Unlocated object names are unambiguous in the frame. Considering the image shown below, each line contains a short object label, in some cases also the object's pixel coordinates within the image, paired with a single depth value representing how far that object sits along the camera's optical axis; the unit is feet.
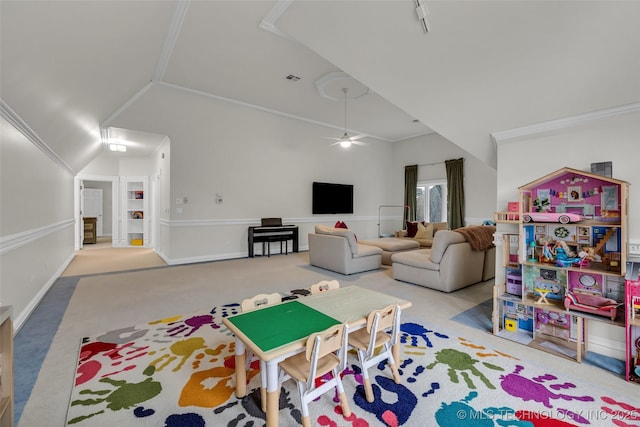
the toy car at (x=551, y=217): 7.11
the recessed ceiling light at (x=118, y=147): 20.61
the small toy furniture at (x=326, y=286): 7.79
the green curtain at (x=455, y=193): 24.57
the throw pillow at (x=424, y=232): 21.63
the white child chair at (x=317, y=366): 4.51
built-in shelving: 26.37
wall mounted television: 24.66
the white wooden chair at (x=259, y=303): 5.72
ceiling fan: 18.11
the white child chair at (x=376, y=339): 5.49
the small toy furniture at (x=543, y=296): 7.70
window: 26.76
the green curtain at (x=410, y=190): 28.27
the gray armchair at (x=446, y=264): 12.21
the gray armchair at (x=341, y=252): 15.25
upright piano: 20.42
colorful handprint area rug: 5.00
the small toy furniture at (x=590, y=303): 6.69
